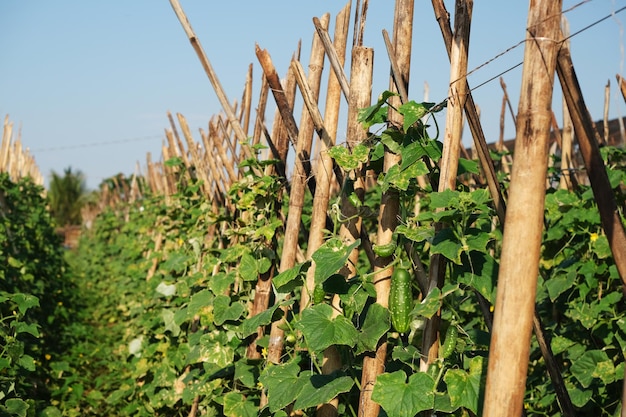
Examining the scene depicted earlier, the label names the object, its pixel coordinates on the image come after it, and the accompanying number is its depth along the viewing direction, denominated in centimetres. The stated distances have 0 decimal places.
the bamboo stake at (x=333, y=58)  281
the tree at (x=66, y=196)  3453
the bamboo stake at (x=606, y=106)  461
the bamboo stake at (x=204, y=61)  352
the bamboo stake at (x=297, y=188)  325
